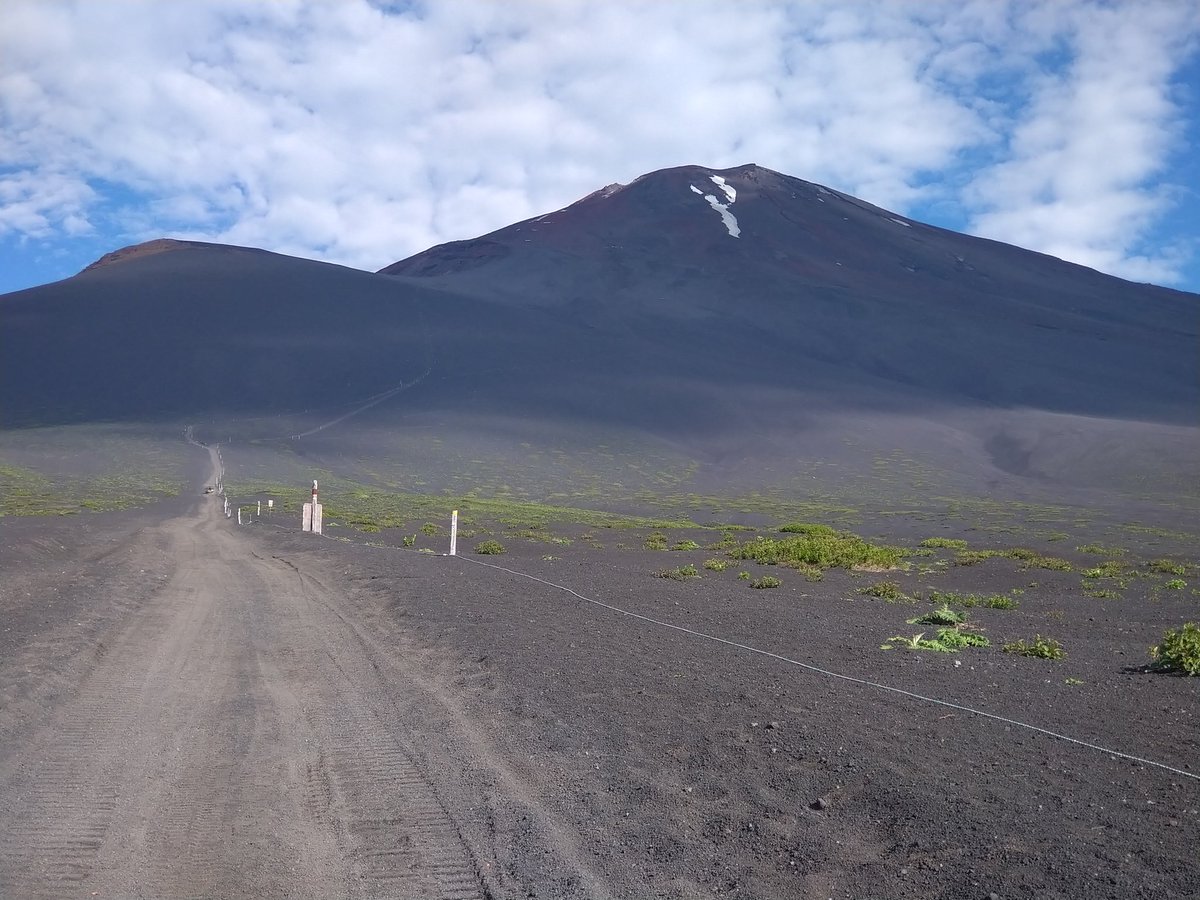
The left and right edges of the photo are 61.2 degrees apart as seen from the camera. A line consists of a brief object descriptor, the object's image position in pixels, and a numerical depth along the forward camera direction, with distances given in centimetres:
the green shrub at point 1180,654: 810
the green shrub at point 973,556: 2254
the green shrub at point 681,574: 1759
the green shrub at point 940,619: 1163
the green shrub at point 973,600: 1410
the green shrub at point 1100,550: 2764
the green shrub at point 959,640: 984
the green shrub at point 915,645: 960
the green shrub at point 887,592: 1477
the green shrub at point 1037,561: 2142
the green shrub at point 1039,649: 916
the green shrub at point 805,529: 3028
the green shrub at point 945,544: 2902
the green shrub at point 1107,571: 1994
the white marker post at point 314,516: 2723
